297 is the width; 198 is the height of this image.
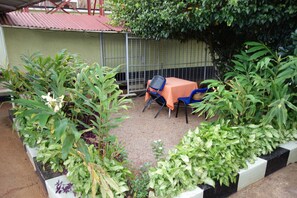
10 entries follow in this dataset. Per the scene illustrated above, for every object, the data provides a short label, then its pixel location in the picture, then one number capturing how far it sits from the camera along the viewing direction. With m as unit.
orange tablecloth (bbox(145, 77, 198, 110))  4.32
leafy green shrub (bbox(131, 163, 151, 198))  1.84
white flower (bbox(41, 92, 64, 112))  1.48
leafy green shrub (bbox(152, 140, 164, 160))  2.24
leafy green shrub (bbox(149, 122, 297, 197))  1.88
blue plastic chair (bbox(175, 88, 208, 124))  4.12
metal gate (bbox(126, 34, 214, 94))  6.53
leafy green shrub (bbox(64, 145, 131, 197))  1.62
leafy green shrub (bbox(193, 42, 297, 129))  2.48
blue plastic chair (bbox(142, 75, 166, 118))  4.47
